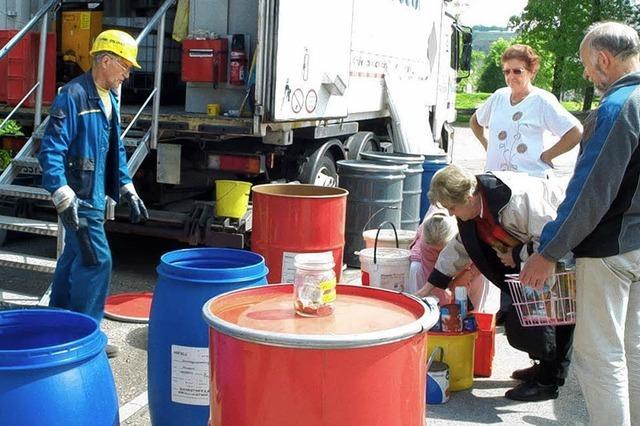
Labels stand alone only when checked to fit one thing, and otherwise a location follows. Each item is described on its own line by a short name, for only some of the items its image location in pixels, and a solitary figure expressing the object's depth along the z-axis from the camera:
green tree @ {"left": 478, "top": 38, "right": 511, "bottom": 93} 63.59
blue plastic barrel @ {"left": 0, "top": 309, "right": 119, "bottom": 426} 2.44
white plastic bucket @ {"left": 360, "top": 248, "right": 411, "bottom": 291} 5.17
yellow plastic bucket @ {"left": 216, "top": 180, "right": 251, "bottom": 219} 6.46
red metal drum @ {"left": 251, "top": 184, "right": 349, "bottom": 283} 5.18
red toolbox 6.64
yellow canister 6.70
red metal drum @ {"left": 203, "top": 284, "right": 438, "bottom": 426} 2.36
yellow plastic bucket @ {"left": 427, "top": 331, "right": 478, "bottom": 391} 4.53
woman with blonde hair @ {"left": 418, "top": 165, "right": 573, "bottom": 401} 4.10
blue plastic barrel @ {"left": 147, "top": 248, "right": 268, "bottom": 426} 3.42
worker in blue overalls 4.61
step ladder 5.53
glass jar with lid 2.74
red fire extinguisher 6.64
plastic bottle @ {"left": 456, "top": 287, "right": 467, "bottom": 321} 4.61
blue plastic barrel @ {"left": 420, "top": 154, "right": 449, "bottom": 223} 8.75
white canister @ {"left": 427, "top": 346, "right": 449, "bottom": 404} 4.41
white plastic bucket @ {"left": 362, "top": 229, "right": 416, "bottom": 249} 5.86
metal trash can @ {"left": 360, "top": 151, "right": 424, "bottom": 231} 8.02
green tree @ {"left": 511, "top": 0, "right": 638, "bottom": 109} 36.12
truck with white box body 6.28
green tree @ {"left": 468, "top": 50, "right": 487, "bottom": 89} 70.16
